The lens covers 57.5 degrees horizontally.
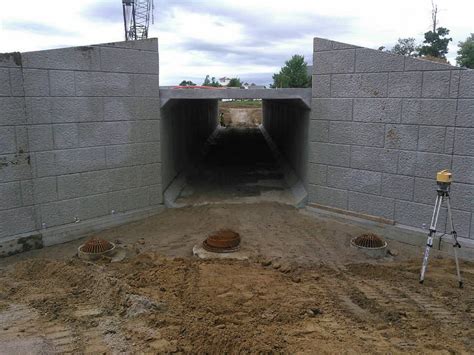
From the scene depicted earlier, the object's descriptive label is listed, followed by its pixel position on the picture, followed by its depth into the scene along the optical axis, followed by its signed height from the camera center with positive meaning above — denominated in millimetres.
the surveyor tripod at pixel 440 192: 5988 -1188
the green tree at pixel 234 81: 66500 +3757
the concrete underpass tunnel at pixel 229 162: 10602 -1936
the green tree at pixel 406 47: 49459 +6886
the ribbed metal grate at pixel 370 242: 7541 -2369
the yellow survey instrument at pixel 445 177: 5992 -975
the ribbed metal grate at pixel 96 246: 7270 -2380
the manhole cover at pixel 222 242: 7454 -2360
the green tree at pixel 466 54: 39312 +4974
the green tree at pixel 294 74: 49781 +3795
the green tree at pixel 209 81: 67100 +3758
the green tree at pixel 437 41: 41438 +6208
